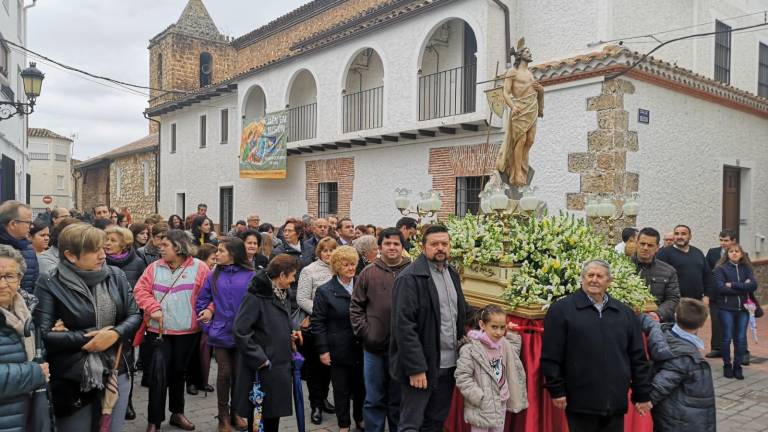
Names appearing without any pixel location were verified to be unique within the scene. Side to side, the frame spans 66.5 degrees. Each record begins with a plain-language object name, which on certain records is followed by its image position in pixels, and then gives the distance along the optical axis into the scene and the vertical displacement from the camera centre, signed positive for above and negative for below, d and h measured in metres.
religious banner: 16.78 +1.73
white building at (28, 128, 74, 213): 51.38 +3.28
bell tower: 28.22 +7.42
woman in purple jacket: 4.85 -0.84
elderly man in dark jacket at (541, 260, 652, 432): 3.69 -0.95
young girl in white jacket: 4.00 -1.17
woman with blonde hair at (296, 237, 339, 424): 5.48 -1.00
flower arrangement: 4.60 -0.39
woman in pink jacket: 4.89 -0.85
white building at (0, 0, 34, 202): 13.16 +2.39
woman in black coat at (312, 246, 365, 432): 4.96 -1.07
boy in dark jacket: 3.79 -1.11
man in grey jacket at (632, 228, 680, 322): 5.61 -0.61
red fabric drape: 4.38 -1.51
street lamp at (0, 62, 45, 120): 10.08 +2.08
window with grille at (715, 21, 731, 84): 12.47 +3.36
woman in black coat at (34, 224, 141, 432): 3.32 -0.69
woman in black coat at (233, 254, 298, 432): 4.25 -1.06
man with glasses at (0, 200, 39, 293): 4.83 -0.24
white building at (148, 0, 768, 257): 9.83 +1.97
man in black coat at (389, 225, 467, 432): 3.94 -0.87
